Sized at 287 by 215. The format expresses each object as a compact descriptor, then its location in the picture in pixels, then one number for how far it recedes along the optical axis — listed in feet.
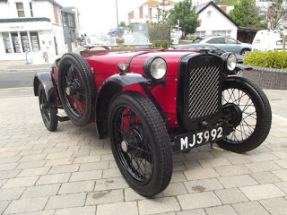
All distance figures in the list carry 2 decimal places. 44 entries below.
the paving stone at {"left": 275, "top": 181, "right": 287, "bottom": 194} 7.06
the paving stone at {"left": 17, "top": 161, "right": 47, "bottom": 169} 9.27
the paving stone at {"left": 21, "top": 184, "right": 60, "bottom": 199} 7.35
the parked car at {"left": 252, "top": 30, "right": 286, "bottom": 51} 41.88
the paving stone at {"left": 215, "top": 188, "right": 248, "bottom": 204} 6.60
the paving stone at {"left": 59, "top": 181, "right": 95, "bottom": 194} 7.46
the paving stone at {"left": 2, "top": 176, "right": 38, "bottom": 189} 7.99
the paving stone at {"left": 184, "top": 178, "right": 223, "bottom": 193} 7.18
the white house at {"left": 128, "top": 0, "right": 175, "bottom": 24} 193.06
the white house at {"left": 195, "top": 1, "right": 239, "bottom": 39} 99.96
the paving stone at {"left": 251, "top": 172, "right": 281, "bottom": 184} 7.44
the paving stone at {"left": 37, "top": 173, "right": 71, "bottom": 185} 8.05
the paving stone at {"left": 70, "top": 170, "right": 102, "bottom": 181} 8.14
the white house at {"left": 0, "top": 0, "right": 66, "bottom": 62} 67.26
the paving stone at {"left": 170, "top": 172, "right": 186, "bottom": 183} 7.74
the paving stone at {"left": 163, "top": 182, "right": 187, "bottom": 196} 7.06
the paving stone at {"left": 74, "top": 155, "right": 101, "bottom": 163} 9.47
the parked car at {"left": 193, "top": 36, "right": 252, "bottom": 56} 44.09
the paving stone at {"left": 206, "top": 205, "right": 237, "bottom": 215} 6.14
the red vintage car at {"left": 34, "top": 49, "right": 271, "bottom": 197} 6.31
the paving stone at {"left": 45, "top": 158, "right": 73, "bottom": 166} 9.36
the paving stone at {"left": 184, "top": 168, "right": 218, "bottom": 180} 7.89
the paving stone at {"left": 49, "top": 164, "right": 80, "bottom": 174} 8.75
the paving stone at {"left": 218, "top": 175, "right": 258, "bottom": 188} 7.33
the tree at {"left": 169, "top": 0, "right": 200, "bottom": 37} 95.39
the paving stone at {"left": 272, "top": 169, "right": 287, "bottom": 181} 7.64
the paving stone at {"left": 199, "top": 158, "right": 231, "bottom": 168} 8.63
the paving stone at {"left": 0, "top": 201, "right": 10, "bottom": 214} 6.75
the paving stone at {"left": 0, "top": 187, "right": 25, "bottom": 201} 7.29
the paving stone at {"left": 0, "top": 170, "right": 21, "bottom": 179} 8.63
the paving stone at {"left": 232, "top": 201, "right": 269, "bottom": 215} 6.10
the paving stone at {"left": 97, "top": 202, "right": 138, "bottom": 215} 6.36
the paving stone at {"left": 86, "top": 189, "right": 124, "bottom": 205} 6.86
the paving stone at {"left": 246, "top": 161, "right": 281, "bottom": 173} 8.17
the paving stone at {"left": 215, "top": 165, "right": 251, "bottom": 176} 8.00
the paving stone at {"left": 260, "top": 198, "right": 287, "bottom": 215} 6.10
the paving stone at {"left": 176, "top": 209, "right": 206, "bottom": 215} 6.18
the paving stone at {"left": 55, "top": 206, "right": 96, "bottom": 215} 6.43
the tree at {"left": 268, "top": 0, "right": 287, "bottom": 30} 28.99
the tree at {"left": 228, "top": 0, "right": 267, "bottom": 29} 95.43
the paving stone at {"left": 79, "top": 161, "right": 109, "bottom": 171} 8.85
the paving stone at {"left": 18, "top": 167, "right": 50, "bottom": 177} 8.67
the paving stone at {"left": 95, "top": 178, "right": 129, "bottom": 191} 7.53
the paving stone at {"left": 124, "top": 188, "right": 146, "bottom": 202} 6.91
